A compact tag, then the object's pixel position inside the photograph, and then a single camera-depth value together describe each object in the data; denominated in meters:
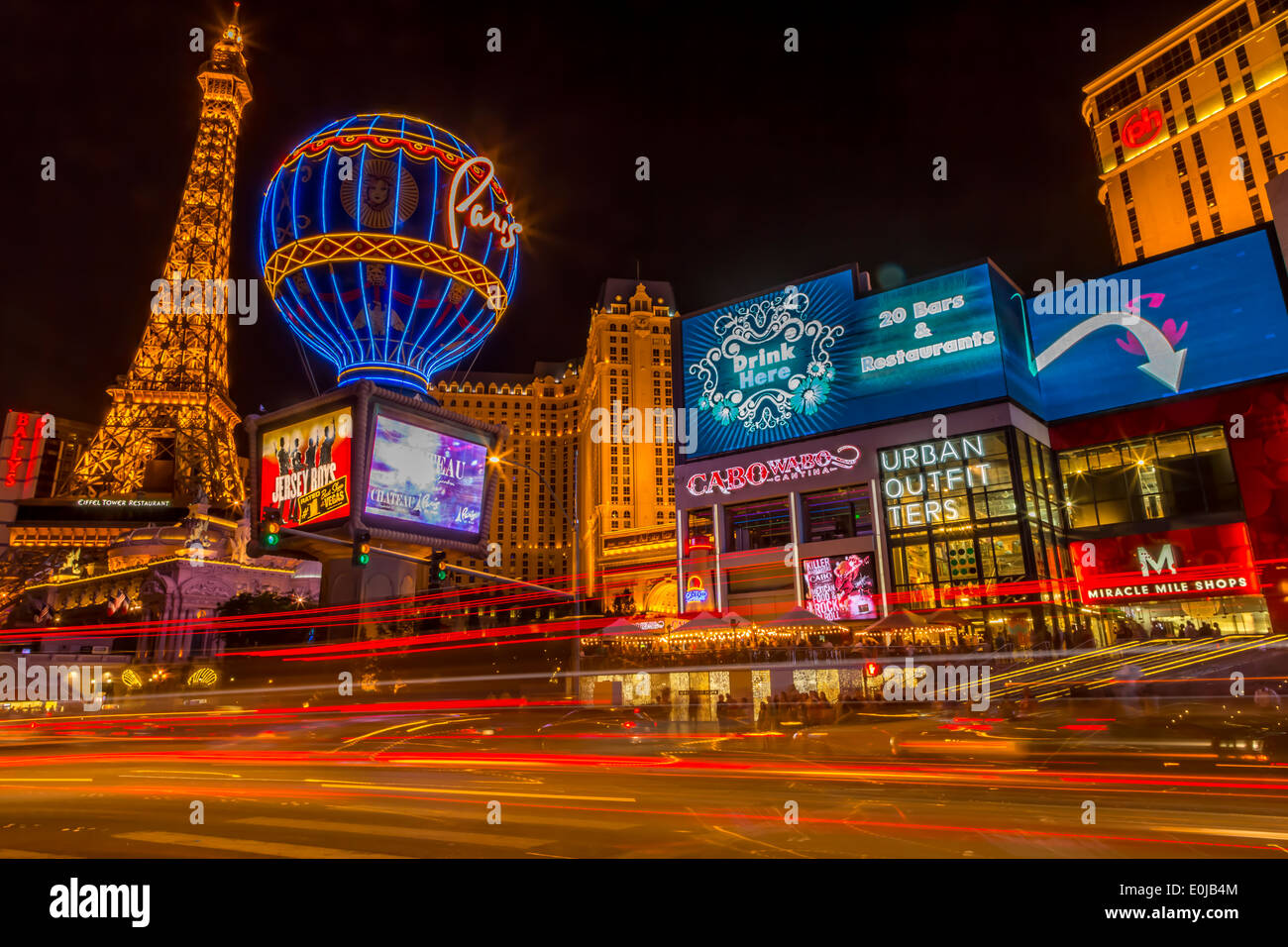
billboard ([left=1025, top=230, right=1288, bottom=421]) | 41.22
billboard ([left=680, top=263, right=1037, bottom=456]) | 45.91
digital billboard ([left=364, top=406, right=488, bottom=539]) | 42.06
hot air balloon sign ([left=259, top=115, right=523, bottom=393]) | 41.09
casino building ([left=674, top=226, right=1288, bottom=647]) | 41.16
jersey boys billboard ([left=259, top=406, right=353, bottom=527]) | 41.50
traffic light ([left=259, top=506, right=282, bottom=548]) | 19.58
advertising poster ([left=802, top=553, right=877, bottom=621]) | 46.75
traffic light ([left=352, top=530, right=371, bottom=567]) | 20.04
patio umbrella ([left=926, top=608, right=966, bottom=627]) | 33.20
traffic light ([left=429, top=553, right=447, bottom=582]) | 21.28
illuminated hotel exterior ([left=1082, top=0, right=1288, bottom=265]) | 72.94
